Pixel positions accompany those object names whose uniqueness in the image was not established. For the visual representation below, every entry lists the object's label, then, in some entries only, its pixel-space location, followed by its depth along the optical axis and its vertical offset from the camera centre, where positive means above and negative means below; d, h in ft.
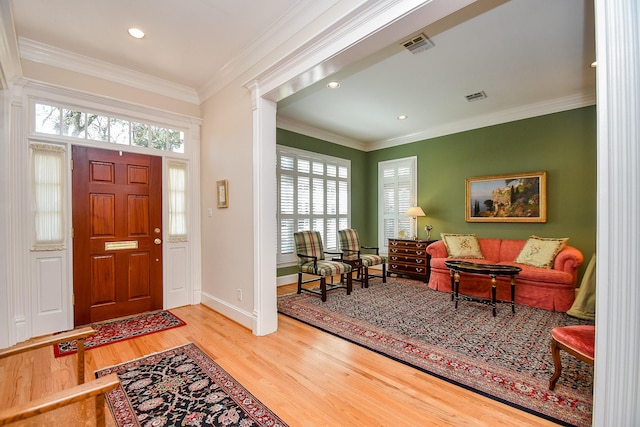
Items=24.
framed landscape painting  15.53 +0.70
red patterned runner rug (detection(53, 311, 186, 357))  9.31 -4.26
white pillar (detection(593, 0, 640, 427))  3.68 -0.07
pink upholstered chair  5.98 -2.87
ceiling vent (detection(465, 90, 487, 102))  14.03 +5.64
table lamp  19.02 -0.15
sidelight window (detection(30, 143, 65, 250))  10.07 +0.65
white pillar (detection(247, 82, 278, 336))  10.21 +0.01
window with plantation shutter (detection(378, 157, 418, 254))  20.92 +1.13
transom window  10.38 +3.32
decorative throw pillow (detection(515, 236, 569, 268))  13.78 -1.99
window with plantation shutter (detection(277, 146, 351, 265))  17.87 +0.99
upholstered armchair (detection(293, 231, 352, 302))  14.20 -2.70
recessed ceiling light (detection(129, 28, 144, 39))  9.20 +5.73
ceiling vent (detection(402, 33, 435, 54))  9.45 +5.62
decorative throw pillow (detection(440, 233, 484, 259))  16.51 -2.03
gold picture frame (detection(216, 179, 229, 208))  11.93 +0.79
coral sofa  12.75 -3.30
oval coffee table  12.28 -2.63
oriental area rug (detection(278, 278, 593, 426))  6.78 -4.29
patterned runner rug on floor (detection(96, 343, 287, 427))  6.02 -4.29
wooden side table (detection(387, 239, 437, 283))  18.38 -3.12
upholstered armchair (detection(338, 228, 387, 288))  16.76 -2.71
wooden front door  10.94 -0.88
